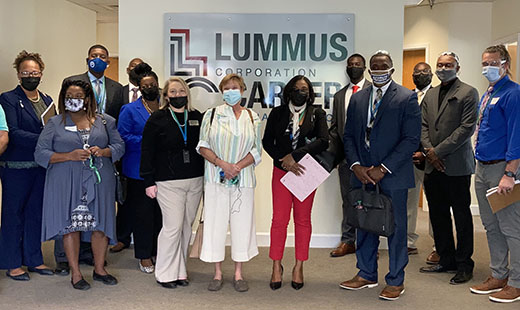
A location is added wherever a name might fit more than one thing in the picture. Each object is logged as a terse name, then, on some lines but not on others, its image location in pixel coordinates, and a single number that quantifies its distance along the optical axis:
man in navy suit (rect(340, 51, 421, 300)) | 3.72
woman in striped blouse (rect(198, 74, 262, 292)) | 3.85
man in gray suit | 4.23
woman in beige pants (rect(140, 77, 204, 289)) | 3.87
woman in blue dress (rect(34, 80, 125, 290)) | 3.86
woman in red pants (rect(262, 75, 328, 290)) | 3.95
